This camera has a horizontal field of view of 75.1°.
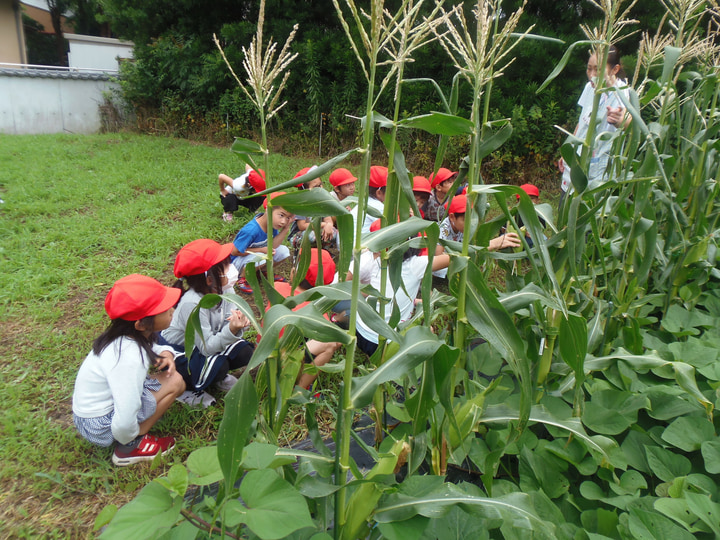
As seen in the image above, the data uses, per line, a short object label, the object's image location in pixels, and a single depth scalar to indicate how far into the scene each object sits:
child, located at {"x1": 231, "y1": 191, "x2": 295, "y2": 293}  3.39
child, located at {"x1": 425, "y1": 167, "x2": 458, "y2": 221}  3.80
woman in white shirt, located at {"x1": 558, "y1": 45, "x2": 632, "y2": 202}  2.19
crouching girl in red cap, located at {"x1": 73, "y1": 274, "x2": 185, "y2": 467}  1.98
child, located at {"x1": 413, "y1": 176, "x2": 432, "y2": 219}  3.21
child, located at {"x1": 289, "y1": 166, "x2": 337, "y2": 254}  3.45
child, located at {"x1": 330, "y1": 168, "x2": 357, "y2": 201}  3.57
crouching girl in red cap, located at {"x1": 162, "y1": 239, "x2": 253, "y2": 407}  2.37
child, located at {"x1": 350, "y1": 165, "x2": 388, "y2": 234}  3.01
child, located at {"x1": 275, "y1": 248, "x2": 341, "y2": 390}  2.33
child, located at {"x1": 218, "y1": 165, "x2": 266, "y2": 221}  4.21
